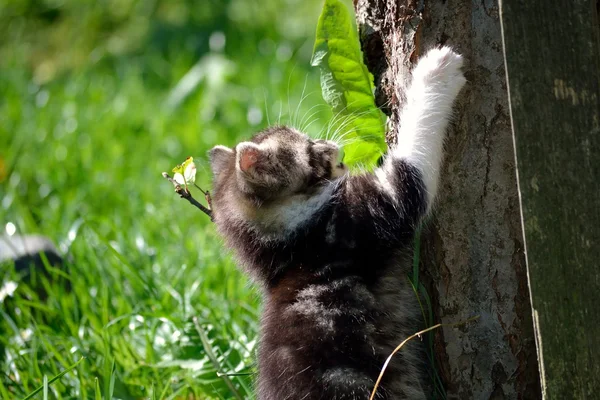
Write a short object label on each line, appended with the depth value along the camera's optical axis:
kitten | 5.05
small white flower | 6.07
